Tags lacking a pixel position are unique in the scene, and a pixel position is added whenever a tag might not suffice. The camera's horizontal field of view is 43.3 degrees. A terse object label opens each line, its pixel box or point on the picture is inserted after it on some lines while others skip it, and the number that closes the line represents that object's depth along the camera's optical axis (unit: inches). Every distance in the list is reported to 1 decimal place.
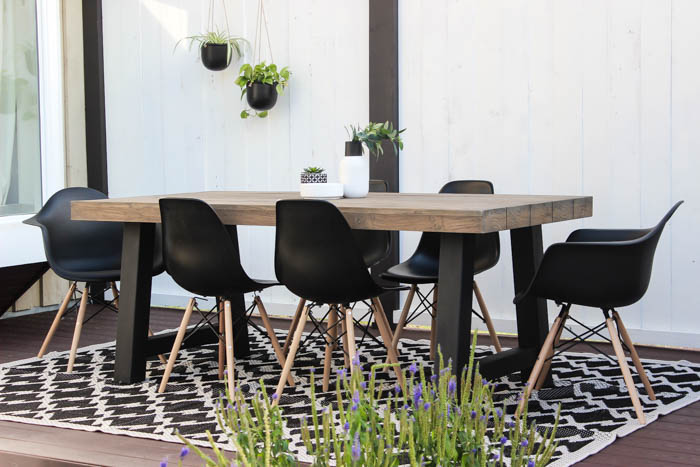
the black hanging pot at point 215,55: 222.7
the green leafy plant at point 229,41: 224.5
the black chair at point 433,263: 158.2
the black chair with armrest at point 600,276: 124.2
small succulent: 154.7
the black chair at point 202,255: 138.3
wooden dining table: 122.5
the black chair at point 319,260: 128.5
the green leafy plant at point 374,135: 156.1
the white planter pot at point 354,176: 152.9
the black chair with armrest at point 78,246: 168.7
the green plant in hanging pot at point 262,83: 214.2
